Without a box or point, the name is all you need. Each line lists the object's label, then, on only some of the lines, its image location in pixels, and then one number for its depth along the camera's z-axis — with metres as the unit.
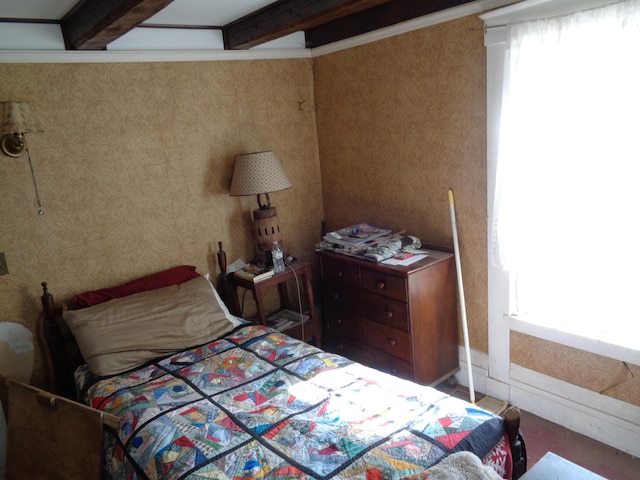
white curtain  1.90
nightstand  2.84
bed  1.54
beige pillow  2.27
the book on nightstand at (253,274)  2.82
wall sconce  2.19
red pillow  2.49
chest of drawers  2.57
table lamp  2.81
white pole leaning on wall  2.57
